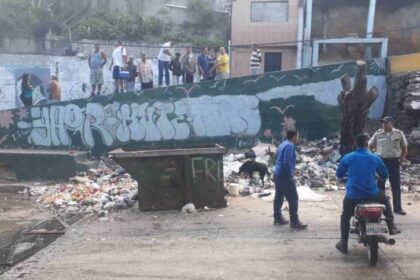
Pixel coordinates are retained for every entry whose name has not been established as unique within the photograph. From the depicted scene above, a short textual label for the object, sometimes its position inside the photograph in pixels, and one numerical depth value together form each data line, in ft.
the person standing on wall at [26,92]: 56.29
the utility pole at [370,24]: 74.64
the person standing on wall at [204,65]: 57.16
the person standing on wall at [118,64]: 55.98
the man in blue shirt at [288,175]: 25.41
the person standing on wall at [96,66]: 55.31
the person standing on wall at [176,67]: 57.04
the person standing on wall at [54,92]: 56.70
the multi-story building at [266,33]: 79.82
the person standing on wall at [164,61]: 57.98
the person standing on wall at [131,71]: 55.26
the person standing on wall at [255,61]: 57.88
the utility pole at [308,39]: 76.84
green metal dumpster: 29.60
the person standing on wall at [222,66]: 56.95
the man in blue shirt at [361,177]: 20.63
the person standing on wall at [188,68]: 56.75
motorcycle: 19.61
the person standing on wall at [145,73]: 54.68
